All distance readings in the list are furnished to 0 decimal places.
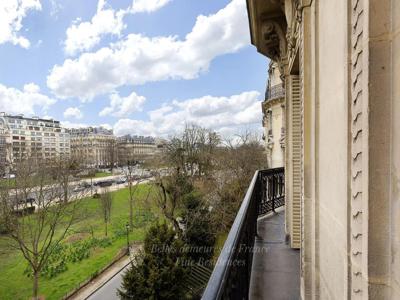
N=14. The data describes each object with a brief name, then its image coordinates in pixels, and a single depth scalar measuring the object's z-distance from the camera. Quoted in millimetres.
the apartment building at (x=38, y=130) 81362
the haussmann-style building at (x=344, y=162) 954
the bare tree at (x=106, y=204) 24153
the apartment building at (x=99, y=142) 67625
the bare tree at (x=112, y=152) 65938
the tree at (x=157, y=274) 9766
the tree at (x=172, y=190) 20844
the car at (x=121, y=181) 47325
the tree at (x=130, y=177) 24588
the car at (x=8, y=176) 15488
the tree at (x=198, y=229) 14500
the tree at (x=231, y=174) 17281
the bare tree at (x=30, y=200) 13532
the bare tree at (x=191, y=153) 27453
